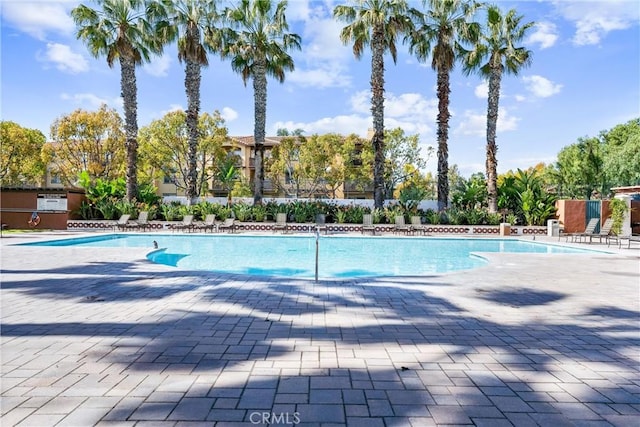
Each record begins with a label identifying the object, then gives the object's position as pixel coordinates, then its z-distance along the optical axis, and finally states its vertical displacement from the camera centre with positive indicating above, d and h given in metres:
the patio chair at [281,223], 21.50 -0.98
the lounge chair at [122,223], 20.45 -1.04
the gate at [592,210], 21.53 +0.04
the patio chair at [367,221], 21.38 -0.79
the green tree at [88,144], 30.86 +5.10
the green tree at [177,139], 31.08 +5.49
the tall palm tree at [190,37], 22.23 +10.10
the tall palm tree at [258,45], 22.77 +10.08
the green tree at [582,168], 38.44 +4.39
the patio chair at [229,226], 20.80 -1.13
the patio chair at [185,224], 20.52 -1.08
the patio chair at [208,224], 20.55 -1.07
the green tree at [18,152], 29.33 +4.04
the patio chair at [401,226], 20.65 -1.02
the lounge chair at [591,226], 17.38 -0.74
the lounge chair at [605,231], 16.02 -0.96
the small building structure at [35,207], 20.64 -0.21
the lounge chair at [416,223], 20.98 -0.85
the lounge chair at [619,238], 14.53 -1.08
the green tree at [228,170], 26.14 +2.68
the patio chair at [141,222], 20.69 -1.01
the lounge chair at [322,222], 21.04 -0.86
